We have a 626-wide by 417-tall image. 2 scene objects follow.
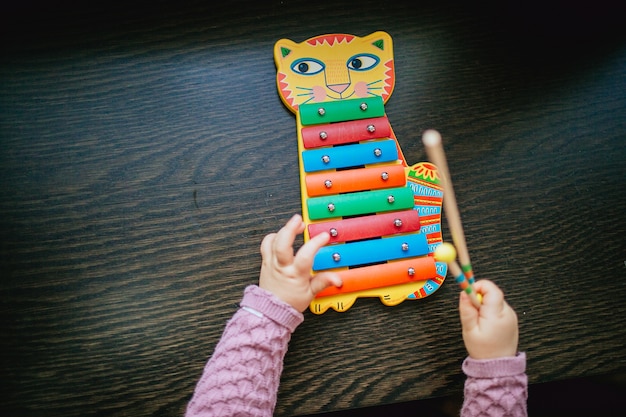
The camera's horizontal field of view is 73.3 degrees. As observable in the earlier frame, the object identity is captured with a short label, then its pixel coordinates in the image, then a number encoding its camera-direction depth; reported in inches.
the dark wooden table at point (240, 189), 28.9
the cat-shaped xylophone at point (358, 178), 29.2
